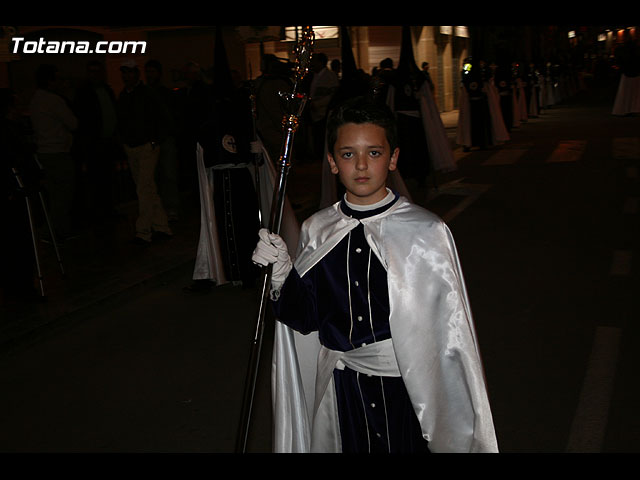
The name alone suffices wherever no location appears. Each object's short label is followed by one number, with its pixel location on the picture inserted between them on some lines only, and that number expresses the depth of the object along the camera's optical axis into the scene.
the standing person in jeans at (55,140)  9.52
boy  2.76
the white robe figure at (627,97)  25.83
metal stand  7.35
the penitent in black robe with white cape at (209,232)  7.65
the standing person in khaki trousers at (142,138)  9.55
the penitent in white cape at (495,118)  19.78
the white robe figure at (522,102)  26.61
